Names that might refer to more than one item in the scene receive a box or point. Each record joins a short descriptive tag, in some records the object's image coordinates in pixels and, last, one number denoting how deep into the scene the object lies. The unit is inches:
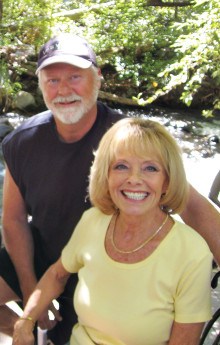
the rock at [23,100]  355.6
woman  60.6
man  82.7
